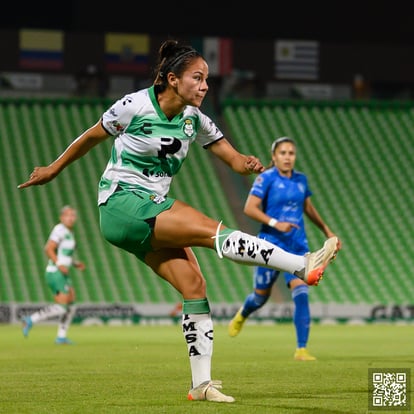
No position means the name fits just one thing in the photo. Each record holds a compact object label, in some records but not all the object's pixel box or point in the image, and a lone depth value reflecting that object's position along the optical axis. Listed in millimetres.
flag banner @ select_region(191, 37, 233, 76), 26672
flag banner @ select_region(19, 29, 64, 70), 26297
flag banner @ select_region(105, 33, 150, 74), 26719
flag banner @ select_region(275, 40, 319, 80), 27641
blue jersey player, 11430
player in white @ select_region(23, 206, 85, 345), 15727
